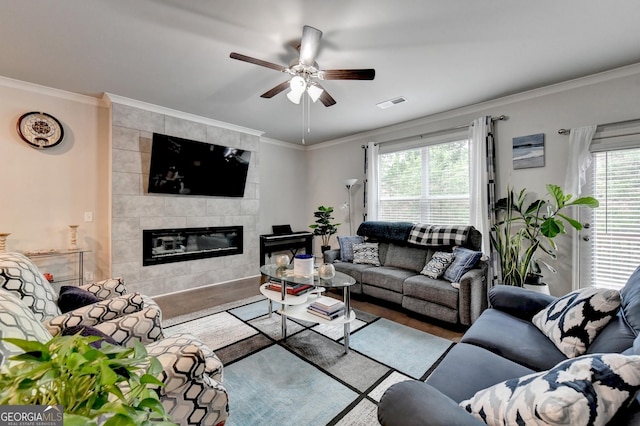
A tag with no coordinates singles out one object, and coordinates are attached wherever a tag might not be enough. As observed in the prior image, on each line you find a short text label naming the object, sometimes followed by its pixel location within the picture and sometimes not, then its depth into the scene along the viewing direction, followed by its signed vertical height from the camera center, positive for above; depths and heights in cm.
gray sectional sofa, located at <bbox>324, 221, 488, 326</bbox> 276 -73
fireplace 378 -47
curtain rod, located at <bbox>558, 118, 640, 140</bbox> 266 +92
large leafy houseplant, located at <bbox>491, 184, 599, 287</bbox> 284 -17
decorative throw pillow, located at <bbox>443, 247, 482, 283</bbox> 292 -55
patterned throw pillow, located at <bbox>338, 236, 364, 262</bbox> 407 -50
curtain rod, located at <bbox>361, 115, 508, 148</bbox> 346 +121
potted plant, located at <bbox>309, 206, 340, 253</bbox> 499 -22
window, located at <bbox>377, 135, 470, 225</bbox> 387 +48
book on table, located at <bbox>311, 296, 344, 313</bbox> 238 -82
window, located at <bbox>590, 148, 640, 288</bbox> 268 -3
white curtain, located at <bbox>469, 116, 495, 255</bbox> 348 +46
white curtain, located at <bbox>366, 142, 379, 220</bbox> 476 +57
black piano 507 -56
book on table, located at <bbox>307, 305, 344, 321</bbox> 234 -88
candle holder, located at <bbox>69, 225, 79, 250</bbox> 322 -31
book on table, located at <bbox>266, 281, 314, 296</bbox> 270 -77
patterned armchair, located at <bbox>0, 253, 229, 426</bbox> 92 -62
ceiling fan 206 +117
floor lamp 484 +51
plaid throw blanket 330 -27
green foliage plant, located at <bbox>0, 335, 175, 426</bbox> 41 -27
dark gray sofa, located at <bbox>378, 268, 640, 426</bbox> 84 -73
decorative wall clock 306 +96
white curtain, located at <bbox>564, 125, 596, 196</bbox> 287 +61
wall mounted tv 377 +69
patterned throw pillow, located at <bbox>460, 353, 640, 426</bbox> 70 -49
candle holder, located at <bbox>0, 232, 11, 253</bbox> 278 -28
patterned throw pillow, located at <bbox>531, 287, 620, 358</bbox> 142 -58
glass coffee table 232 -81
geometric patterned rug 168 -119
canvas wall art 321 +76
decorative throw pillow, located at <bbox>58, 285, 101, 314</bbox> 176 -57
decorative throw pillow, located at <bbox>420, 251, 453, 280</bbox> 314 -61
